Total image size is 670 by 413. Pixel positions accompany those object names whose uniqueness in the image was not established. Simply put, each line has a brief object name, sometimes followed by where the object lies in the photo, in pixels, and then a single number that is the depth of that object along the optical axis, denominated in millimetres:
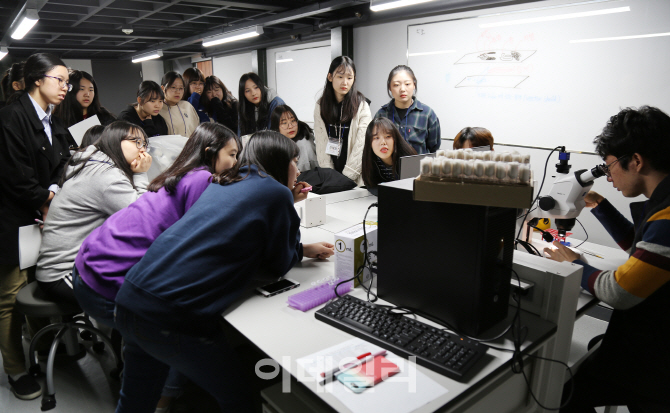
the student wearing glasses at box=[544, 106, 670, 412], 1254
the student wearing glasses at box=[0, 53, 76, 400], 2066
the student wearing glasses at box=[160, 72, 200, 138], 4004
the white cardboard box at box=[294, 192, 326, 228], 2266
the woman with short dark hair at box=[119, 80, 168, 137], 3520
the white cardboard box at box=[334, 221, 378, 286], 1532
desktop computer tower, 1139
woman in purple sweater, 1500
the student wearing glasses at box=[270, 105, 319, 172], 3557
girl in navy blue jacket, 1260
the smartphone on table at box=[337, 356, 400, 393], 1010
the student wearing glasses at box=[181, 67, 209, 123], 4680
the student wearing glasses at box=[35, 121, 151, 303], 1865
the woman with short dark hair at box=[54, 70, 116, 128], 3135
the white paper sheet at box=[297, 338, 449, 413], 948
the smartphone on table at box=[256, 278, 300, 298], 1493
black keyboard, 1066
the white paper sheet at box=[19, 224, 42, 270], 1922
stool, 1847
